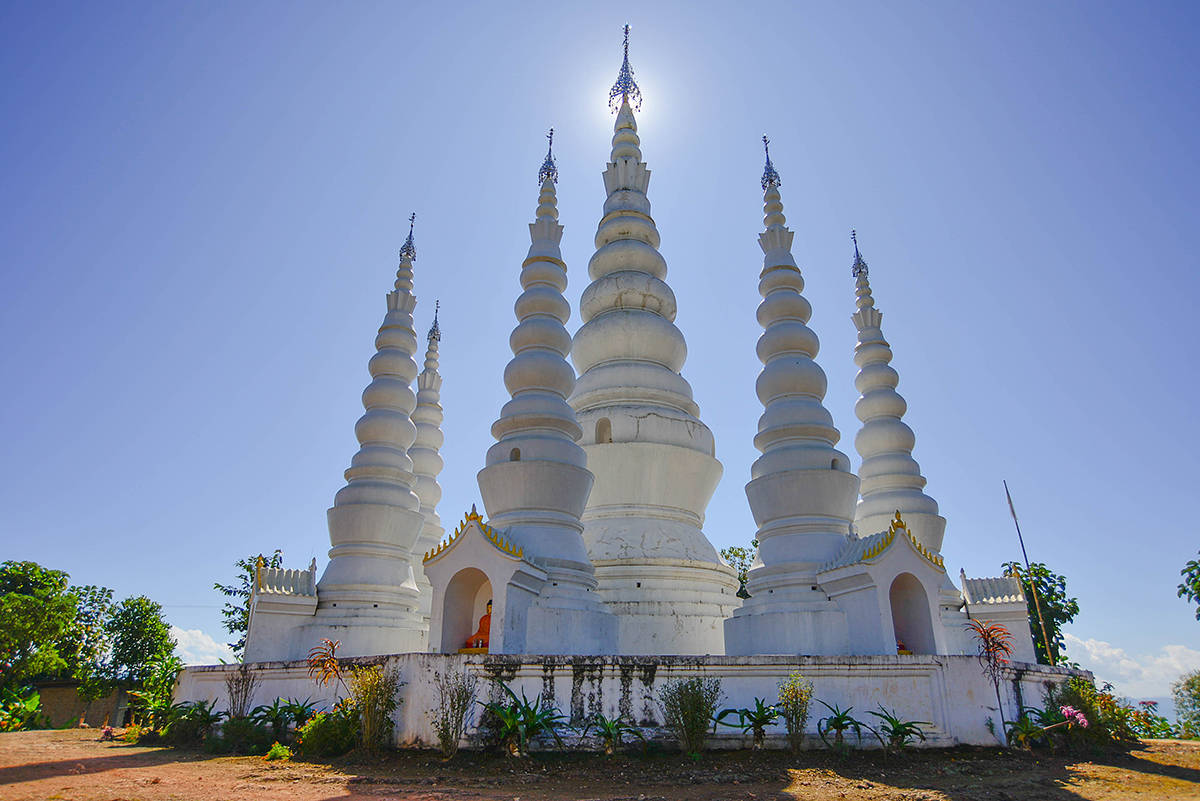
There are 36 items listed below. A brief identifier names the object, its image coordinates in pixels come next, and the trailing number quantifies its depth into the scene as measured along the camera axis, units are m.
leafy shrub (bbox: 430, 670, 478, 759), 10.05
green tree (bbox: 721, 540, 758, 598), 34.22
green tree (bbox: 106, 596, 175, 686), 31.84
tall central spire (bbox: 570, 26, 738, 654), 16.50
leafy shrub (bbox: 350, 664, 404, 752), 10.51
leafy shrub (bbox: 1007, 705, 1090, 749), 11.37
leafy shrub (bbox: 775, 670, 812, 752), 10.52
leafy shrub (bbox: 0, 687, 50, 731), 22.92
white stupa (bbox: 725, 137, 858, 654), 13.98
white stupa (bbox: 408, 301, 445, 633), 23.59
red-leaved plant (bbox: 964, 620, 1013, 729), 11.55
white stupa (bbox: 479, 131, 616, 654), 13.62
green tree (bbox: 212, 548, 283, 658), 28.72
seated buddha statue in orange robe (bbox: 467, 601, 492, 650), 13.03
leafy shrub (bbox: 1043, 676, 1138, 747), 12.04
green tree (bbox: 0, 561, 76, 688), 30.30
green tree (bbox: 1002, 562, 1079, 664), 27.20
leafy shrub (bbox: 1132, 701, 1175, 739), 13.28
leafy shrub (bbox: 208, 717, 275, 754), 12.24
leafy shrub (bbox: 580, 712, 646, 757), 10.39
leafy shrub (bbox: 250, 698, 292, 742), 12.49
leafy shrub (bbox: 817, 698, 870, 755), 10.60
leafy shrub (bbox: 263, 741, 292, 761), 11.14
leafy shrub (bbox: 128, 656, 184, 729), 14.76
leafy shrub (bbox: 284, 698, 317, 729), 12.34
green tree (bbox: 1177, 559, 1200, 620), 27.44
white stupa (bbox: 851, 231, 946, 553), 18.92
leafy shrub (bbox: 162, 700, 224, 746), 13.45
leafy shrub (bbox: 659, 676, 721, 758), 10.31
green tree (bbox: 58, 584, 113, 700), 31.02
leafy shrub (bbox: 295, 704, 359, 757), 10.95
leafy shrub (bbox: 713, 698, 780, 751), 10.72
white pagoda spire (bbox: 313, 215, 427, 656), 16.91
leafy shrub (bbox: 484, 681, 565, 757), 10.19
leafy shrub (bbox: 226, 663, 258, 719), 13.55
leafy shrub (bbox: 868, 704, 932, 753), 10.62
